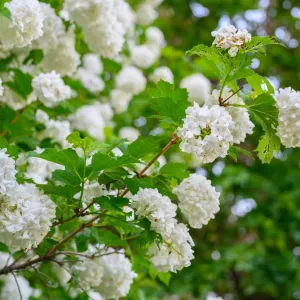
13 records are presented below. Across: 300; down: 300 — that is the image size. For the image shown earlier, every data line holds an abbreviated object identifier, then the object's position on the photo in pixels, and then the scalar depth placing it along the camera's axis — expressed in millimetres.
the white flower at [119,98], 3684
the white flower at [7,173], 1246
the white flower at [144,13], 4036
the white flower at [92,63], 3436
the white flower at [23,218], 1261
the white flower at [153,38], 4008
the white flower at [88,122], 3096
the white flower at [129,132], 3698
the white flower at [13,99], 2191
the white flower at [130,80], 3604
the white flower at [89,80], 3340
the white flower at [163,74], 3765
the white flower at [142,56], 3809
